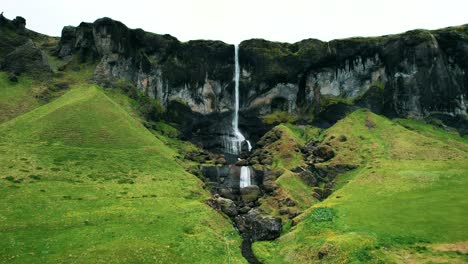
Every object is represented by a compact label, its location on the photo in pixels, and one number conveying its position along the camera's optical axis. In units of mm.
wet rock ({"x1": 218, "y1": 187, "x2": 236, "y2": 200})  85600
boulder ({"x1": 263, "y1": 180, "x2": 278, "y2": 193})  84594
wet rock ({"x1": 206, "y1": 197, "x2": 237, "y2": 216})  72938
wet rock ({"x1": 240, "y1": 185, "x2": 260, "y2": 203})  84675
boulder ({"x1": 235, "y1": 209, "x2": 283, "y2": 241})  61125
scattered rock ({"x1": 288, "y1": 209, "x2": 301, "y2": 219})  71662
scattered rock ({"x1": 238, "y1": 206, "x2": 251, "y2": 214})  76438
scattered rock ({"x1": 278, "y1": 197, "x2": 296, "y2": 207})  77000
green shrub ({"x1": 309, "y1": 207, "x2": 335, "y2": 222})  59812
